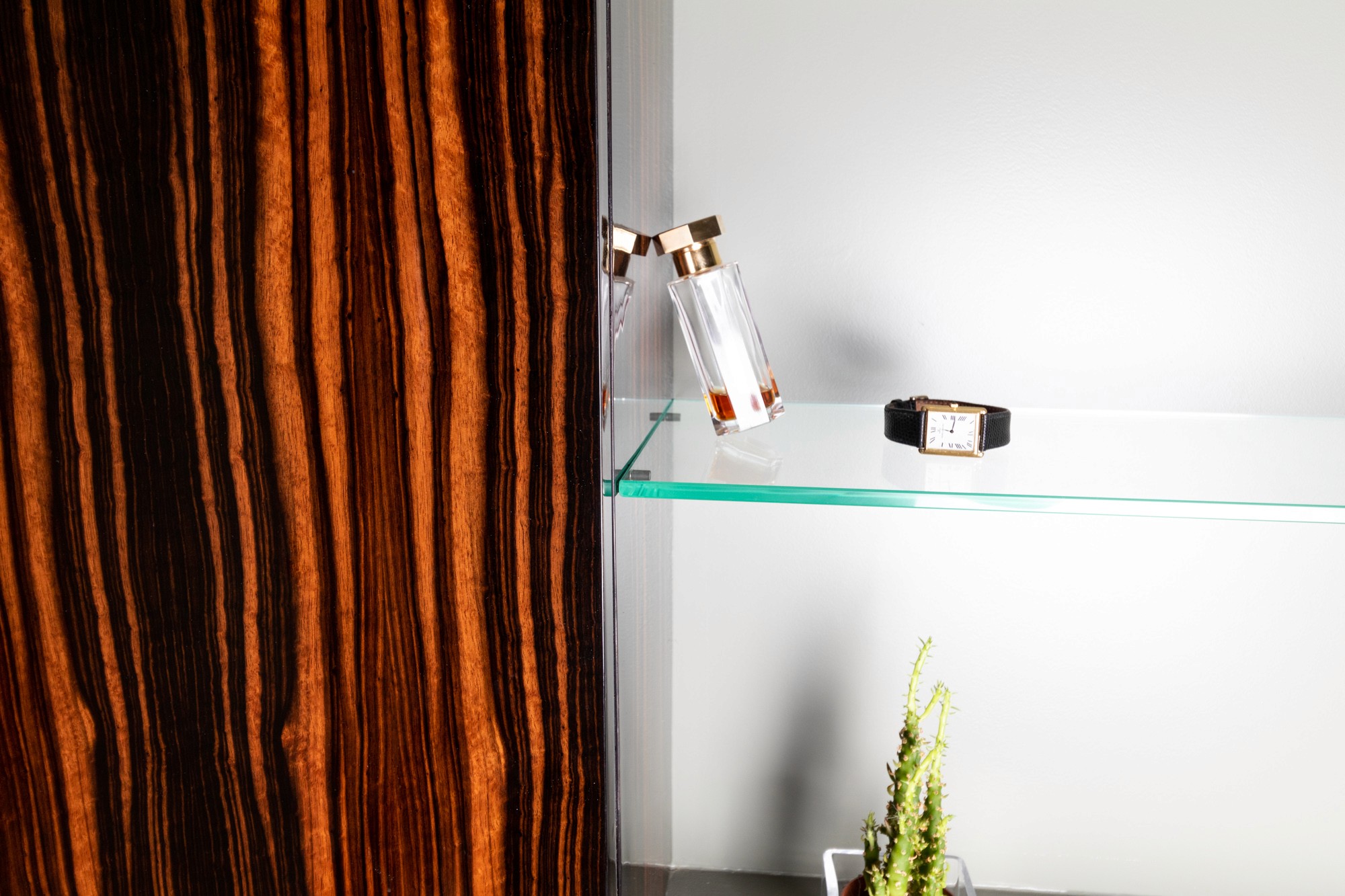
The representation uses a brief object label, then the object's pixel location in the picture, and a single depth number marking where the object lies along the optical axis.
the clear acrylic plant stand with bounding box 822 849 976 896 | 0.96
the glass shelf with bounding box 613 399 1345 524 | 0.63
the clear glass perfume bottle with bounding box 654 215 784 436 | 0.77
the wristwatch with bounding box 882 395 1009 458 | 0.76
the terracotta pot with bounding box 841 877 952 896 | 0.93
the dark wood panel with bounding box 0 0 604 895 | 0.54
